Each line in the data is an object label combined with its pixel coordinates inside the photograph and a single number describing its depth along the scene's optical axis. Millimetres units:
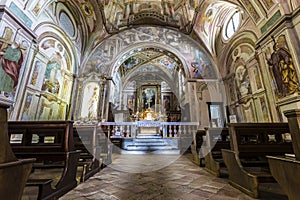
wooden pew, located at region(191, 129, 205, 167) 3596
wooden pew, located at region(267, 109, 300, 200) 1024
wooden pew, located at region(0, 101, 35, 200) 907
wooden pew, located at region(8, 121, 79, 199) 1874
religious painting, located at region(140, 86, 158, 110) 14172
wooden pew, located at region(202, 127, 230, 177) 2933
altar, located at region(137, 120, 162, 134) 10503
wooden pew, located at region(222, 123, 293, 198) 2016
